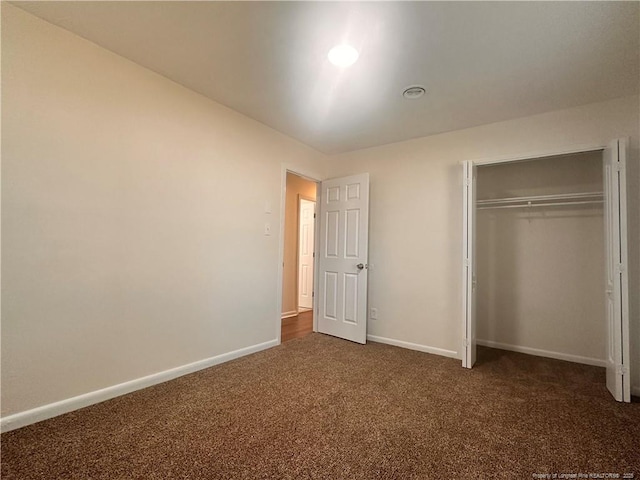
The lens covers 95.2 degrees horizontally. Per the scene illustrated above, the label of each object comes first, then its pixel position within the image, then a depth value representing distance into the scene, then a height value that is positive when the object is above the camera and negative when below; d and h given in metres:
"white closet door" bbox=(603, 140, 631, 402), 2.21 -0.17
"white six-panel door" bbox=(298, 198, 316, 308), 5.73 -0.15
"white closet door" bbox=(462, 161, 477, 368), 2.88 -0.16
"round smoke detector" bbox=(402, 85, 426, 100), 2.43 +1.34
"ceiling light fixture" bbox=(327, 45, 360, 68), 1.95 +1.32
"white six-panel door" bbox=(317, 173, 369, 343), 3.66 -0.14
